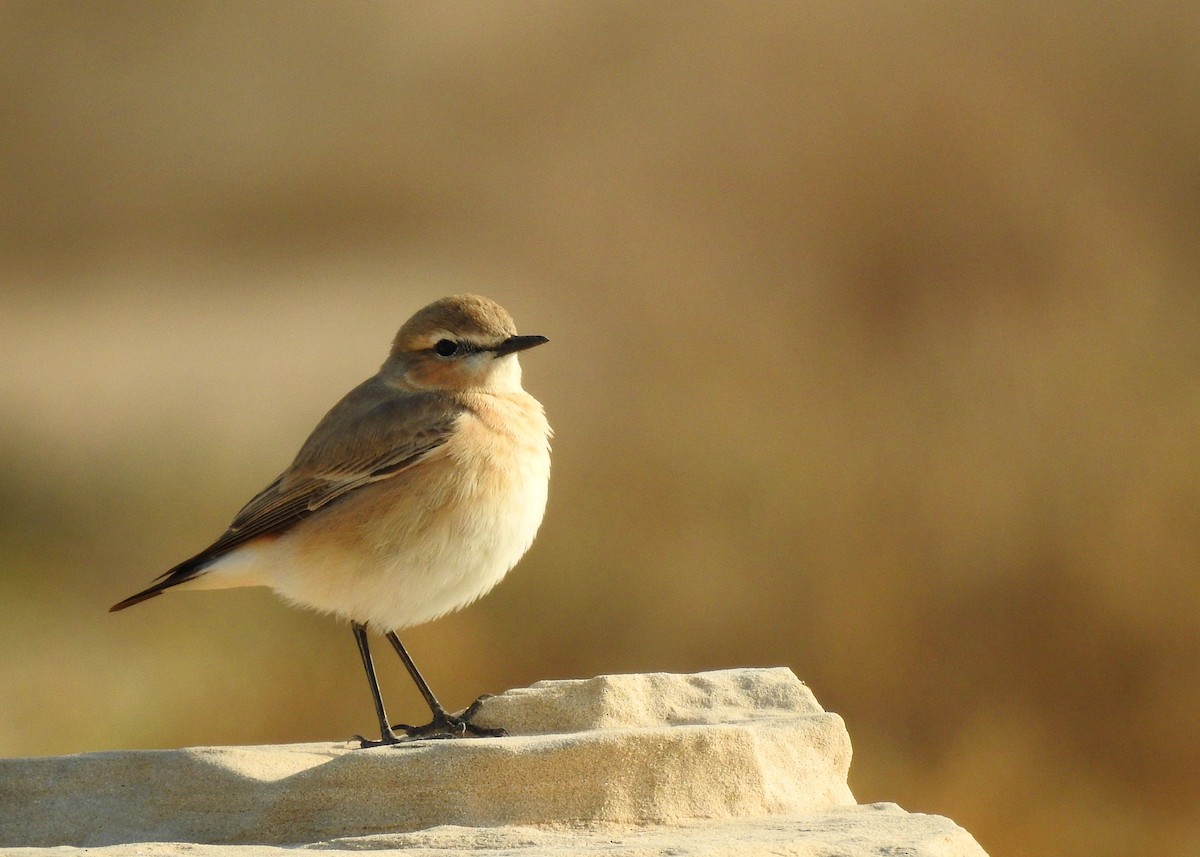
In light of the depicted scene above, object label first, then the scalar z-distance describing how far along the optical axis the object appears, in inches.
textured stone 299.7
